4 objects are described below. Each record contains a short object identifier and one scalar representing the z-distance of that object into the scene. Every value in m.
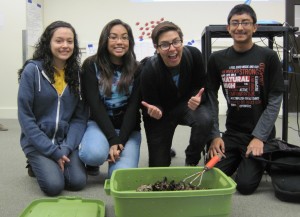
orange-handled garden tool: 1.18
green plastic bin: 0.93
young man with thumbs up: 1.39
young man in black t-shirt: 1.46
